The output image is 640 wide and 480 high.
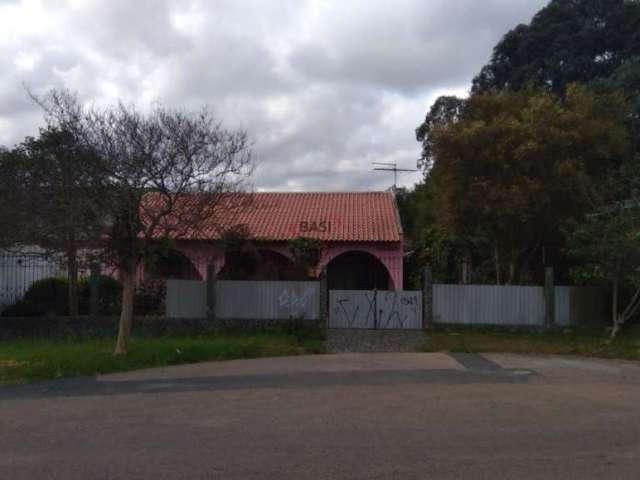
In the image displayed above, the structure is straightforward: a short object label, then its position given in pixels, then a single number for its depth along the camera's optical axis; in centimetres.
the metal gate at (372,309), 2055
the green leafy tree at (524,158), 1964
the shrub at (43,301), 2045
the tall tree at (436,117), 2194
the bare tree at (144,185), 1447
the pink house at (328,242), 2434
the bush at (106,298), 2056
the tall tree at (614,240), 1788
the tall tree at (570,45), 2997
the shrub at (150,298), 2180
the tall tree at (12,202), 1512
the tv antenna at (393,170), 4031
